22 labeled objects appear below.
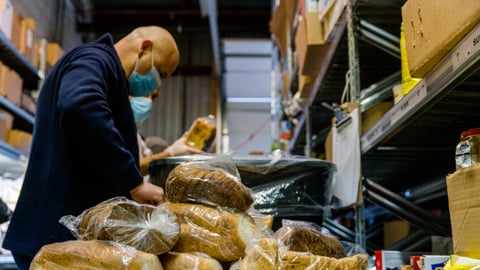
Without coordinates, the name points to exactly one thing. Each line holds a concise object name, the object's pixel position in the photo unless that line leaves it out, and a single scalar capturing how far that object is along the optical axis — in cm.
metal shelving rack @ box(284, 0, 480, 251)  113
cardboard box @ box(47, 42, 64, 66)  463
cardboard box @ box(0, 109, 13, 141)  372
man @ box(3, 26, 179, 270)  137
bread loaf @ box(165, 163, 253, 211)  107
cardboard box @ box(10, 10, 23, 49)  381
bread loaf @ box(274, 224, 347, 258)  98
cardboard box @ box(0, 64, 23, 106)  363
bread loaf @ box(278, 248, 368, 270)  90
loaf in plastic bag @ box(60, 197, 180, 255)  92
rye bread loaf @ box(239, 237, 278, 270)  89
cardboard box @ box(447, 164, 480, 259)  91
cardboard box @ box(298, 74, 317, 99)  271
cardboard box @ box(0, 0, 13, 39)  348
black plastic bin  149
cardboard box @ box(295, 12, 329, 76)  220
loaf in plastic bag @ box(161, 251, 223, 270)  92
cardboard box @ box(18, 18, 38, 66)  400
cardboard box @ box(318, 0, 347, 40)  189
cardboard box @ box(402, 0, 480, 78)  93
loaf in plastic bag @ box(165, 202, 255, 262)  99
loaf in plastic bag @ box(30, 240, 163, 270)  86
